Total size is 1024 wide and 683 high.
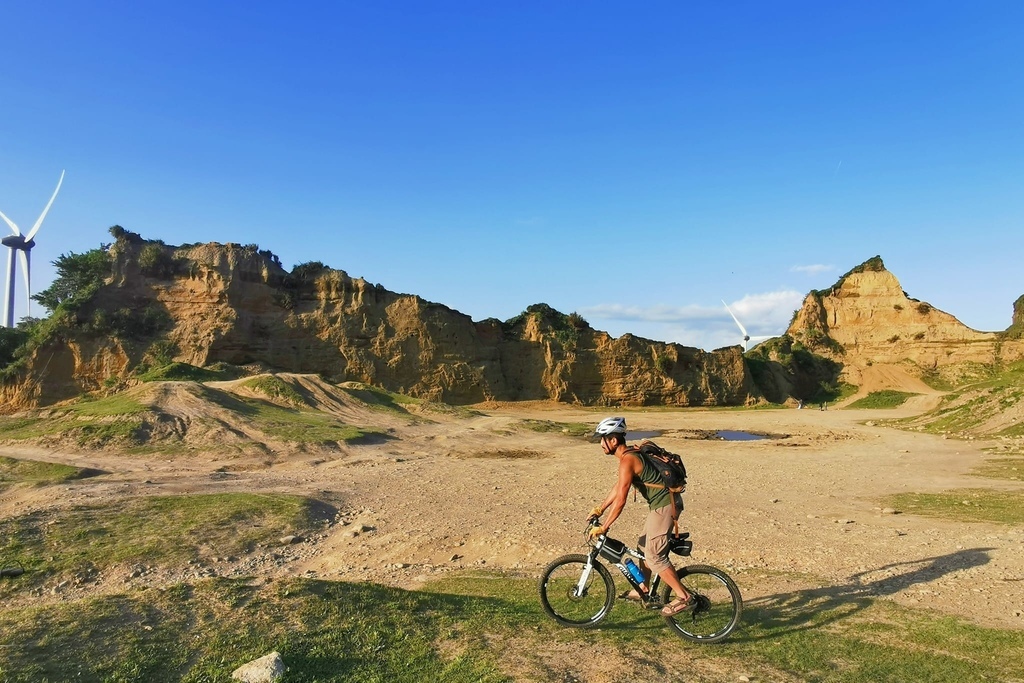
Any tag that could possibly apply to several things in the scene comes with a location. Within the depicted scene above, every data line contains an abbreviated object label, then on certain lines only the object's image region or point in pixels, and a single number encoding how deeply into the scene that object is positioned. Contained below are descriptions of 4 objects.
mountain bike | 5.92
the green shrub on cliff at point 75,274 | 42.44
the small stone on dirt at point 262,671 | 4.46
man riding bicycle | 5.86
